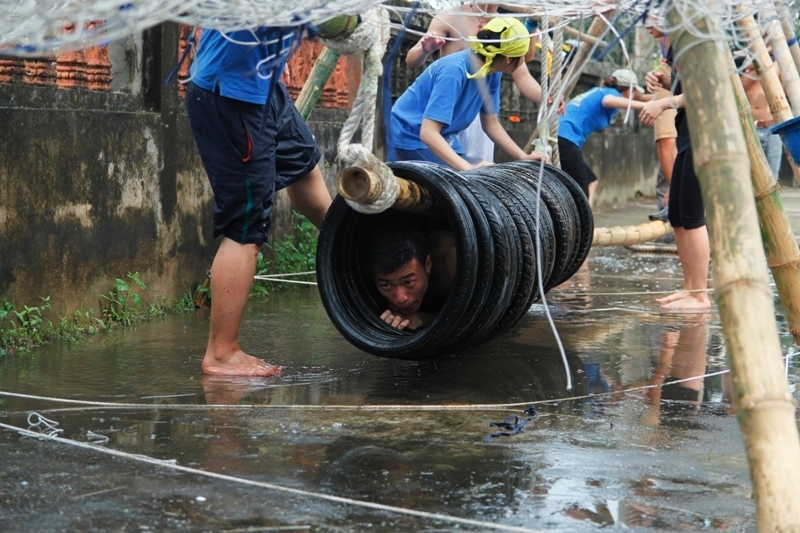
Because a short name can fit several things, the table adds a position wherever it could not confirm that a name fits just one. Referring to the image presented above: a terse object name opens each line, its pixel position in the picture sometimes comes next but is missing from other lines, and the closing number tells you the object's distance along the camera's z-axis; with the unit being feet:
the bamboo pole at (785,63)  27.73
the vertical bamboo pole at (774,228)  24.47
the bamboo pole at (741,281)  13.73
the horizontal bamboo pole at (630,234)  48.85
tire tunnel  25.81
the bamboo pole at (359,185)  23.82
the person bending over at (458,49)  38.81
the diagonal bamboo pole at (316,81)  32.91
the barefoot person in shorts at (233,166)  25.98
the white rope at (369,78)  25.96
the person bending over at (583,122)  53.06
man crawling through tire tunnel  28.55
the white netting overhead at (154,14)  15.10
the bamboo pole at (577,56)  18.98
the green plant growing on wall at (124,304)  34.26
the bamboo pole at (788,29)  21.57
